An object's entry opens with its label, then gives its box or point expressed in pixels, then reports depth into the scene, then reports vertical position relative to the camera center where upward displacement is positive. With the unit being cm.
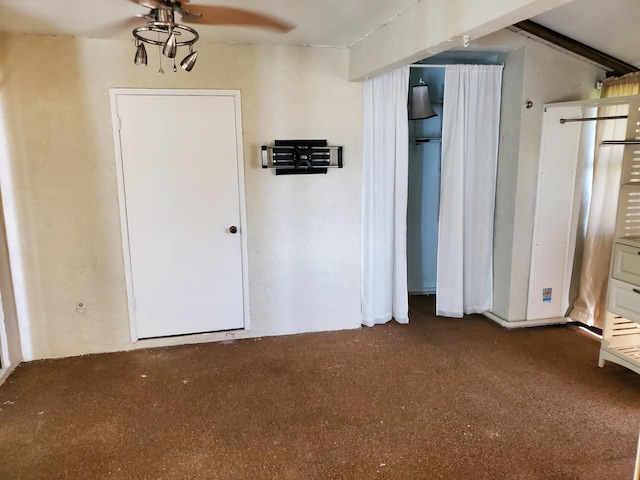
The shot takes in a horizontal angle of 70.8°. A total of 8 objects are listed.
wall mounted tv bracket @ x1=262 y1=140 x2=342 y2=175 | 343 +11
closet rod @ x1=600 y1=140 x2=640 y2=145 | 283 +17
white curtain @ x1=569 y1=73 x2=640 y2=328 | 349 -33
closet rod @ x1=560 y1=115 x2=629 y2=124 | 315 +38
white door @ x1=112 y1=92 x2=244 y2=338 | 327 -29
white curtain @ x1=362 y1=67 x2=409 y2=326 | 363 -23
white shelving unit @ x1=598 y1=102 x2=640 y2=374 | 286 -67
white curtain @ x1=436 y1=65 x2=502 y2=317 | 375 -16
